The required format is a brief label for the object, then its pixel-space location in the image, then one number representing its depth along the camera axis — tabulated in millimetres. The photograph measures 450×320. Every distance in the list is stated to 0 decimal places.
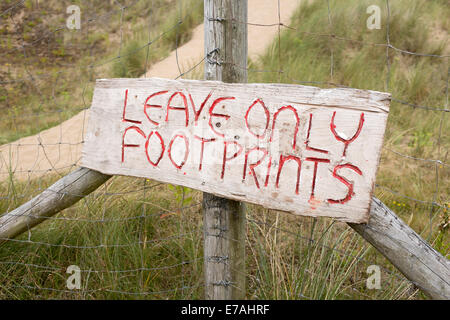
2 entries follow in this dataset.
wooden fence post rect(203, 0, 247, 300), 1468
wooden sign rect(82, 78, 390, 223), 1275
